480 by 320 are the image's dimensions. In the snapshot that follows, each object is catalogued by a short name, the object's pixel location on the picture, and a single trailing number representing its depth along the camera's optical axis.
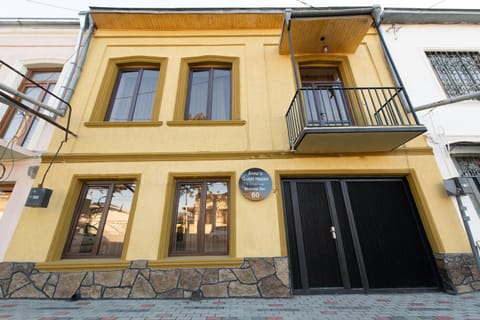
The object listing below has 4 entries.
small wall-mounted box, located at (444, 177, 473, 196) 3.79
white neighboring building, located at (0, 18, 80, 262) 3.98
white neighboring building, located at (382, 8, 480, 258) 4.37
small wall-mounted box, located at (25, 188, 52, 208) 3.62
